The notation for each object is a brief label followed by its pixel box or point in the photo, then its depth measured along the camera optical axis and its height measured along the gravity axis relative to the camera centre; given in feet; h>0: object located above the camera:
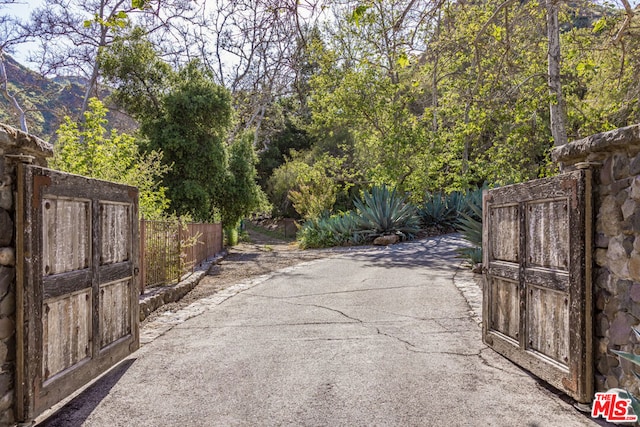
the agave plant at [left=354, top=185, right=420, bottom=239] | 56.29 -0.43
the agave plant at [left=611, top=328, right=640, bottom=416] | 7.52 -2.94
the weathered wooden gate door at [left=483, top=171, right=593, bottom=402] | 11.50 -1.88
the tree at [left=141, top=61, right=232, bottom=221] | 52.03 +8.87
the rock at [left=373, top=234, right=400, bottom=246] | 53.62 -3.09
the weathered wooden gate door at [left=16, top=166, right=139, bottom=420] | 10.52 -1.81
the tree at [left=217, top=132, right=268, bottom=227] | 62.13 +3.39
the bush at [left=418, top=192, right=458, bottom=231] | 62.34 -0.14
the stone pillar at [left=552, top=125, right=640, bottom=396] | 10.19 -0.82
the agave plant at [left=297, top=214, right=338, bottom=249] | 60.49 -2.81
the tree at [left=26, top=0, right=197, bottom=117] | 55.98 +21.37
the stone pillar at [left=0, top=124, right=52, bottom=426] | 10.11 -1.00
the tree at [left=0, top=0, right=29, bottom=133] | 49.65 +15.08
